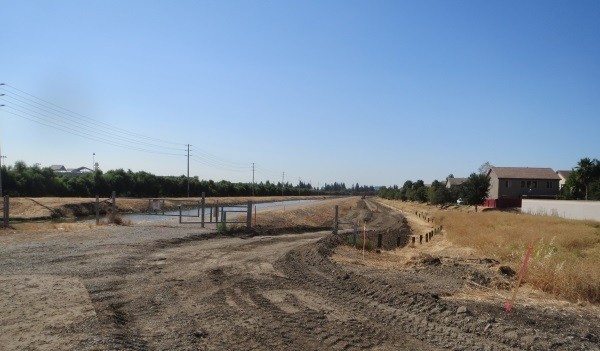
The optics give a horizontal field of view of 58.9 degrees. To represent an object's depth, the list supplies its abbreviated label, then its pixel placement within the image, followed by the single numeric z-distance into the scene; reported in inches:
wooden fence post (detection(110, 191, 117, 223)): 1102.4
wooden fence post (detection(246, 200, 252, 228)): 1019.5
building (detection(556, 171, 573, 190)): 4451.3
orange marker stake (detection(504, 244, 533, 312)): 368.5
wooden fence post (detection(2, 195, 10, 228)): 1005.8
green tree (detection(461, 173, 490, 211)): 3373.5
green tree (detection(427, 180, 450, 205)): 3742.6
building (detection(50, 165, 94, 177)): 6466.5
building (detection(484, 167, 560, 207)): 3966.5
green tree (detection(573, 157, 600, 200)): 3211.1
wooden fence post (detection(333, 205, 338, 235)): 1095.6
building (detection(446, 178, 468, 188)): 5438.0
